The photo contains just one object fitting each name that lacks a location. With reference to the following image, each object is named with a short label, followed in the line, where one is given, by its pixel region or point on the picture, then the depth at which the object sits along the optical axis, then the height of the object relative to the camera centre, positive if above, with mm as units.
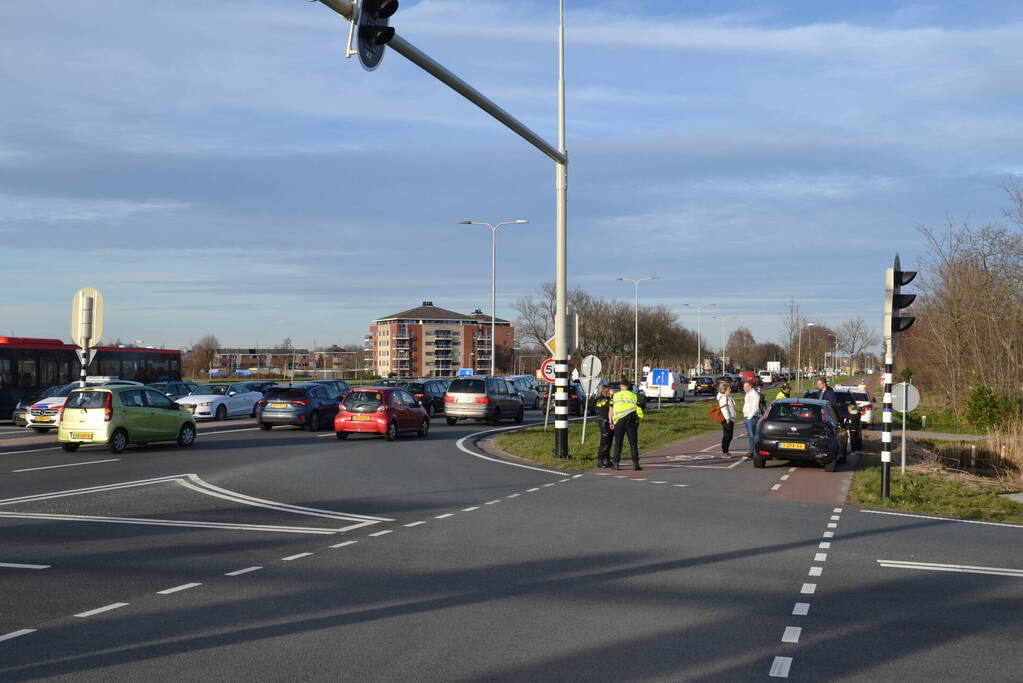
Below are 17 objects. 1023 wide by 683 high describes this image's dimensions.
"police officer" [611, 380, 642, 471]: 20219 -899
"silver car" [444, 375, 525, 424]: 36094 -1038
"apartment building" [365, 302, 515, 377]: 177750 +5133
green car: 22234 -1110
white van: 63469 -1102
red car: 27516 -1186
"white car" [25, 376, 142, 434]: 29203 -1359
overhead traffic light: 9805 +3424
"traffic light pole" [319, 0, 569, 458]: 20389 +2098
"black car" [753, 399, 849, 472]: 20609 -1288
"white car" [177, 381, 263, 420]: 39812 -1283
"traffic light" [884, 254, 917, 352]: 15680 +1146
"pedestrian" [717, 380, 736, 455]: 24000 -962
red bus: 36875 +105
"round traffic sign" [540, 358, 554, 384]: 30734 +72
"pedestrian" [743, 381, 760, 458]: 23431 -813
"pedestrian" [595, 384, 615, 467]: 20547 -1380
